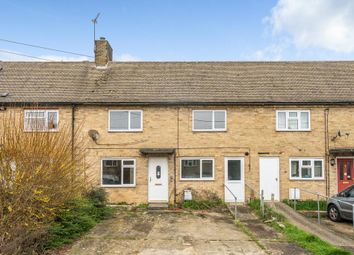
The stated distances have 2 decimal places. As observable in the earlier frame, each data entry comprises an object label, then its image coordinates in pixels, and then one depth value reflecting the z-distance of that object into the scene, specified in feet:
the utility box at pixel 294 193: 49.85
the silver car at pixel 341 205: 39.12
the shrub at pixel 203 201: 48.46
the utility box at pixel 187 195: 49.37
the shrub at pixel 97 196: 40.93
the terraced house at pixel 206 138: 50.49
